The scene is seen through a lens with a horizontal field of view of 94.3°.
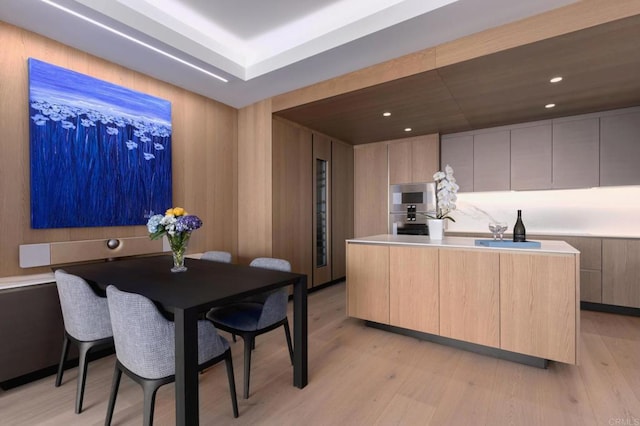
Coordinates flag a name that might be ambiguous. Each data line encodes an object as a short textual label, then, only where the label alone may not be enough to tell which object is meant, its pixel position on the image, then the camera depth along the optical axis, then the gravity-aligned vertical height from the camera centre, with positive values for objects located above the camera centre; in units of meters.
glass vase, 2.25 -0.28
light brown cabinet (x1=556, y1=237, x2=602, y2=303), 3.50 -0.73
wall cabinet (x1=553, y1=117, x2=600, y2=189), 3.68 +0.69
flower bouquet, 2.20 -0.13
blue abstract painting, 2.44 +0.56
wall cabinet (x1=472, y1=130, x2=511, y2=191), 4.24 +0.69
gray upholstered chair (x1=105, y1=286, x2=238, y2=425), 1.39 -0.62
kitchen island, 2.15 -0.72
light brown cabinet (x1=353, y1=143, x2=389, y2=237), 5.07 +0.35
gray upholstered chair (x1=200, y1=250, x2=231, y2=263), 2.93 -0.46
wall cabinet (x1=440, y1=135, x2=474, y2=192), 4.50 +0.79
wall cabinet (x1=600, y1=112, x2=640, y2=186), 3.47 +0.69
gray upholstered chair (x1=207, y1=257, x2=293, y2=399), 1.94 -0.76
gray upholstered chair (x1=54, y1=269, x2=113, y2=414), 1.79 -0.65
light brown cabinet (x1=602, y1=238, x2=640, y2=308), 3.31 -0.74
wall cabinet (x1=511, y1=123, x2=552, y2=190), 3.96 +0.69
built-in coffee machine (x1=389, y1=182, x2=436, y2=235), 4.66 +0.04
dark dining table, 1.36 -0.46
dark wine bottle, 2.47 -0.21
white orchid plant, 2.79 +0.16
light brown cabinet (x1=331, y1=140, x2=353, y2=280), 4.86 +0.12
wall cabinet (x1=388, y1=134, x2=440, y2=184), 4.63 +0.81
